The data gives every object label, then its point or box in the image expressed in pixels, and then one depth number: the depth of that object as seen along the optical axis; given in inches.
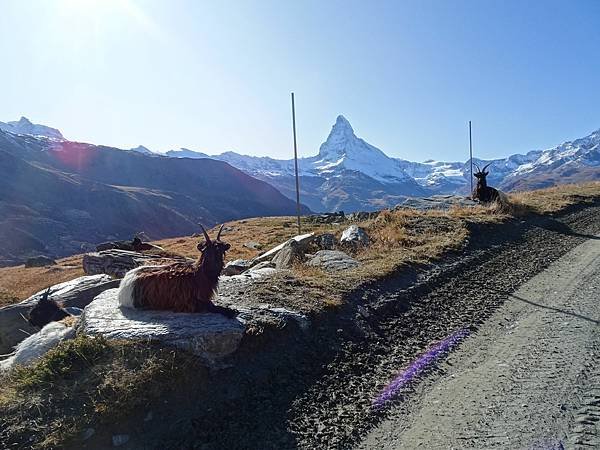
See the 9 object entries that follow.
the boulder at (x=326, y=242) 602.9
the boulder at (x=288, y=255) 522.6
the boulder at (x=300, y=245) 582.3
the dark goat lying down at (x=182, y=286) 296.5
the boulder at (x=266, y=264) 536.6
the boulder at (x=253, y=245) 921.0
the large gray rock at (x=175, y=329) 253.0
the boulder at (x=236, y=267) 570.9
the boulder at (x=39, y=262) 1407.4
